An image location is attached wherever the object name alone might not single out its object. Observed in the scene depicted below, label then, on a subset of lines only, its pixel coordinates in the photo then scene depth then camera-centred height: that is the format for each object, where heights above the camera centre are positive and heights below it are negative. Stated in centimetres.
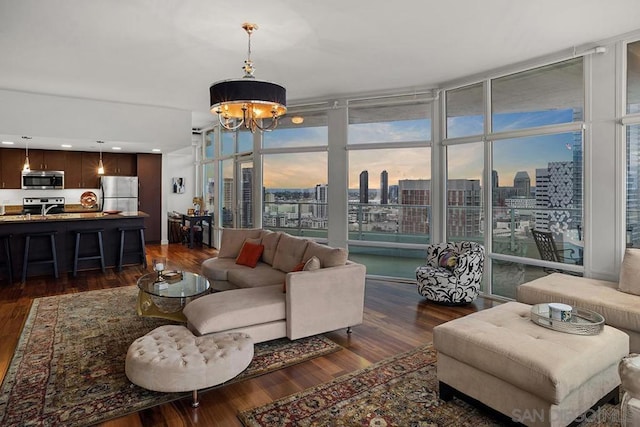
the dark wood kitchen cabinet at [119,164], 924 +124
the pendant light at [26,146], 632 +131
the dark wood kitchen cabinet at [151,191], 951 +55
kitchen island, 602 -42
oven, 859 +17
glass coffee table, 380 -82
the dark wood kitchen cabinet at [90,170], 909 +105
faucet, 859 +8
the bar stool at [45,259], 584 -64
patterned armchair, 463 -83
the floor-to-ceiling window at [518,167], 430 +59
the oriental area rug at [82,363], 245 -127
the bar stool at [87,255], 627 -70
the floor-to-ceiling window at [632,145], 381 +70
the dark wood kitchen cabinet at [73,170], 888 +103
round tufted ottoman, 237 -99
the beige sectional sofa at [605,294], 303 -76
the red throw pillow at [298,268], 372 -58
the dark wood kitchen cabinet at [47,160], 850 +124
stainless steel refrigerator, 898 +48
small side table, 912 -19
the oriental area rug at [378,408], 234 -132
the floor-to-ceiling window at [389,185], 588 +45
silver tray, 241 -75
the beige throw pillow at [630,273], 339 -57
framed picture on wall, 1085 +83
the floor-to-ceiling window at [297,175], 663 +69
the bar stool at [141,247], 694 -67
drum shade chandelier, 323 +103
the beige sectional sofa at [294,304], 321 -85
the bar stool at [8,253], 579 -64
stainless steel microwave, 836 +75
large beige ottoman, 204 -92
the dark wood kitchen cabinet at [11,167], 823 +103
